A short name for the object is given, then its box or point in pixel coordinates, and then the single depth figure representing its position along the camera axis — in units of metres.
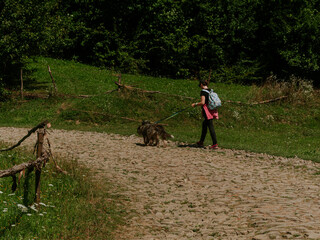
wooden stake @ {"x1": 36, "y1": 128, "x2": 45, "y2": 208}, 7.62
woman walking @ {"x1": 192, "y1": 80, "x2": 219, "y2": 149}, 14.57
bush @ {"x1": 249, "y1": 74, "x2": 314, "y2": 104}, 24.25
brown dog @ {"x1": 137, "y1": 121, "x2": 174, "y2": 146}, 14.95
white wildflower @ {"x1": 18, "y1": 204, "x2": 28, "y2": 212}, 6.78
